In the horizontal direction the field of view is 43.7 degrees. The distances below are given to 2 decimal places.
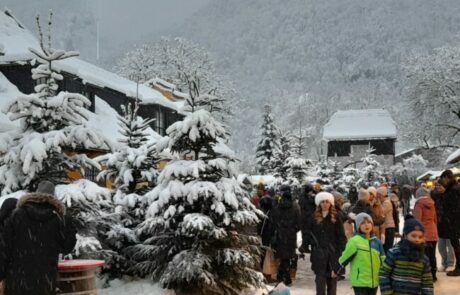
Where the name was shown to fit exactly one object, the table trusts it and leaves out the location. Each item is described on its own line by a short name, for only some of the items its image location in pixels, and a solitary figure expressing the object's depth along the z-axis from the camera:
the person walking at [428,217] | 11.09
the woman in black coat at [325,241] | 8.84
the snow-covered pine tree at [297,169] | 33.53
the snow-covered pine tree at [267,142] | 60.41
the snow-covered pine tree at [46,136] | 9.44
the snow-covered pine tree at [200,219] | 9.75
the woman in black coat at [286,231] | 11.72
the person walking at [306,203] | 13.91
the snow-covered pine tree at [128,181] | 11.62
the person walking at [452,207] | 11.39
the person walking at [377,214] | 11.39
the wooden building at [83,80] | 19.77
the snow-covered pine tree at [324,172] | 33.19
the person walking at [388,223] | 12.84
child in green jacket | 7.29
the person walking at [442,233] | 11.67
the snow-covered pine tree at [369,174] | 35.80
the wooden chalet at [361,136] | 66.94
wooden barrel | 7.43
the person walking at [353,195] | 23.08
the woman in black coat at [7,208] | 6.61
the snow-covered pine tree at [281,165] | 35.75
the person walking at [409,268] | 5.91
